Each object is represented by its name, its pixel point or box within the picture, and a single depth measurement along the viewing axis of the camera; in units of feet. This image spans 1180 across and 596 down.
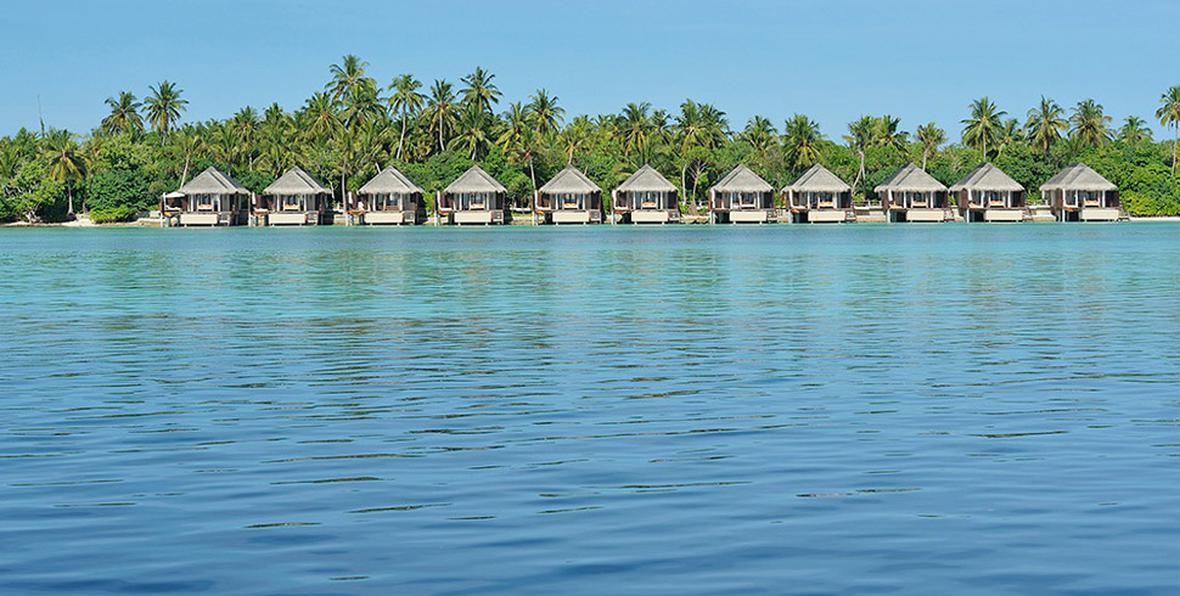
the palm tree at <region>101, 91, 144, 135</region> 526.16
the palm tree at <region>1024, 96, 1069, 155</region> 506.07
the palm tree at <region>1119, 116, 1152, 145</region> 538.06
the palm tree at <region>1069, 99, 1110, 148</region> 511.40
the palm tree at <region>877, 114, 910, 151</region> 504.84
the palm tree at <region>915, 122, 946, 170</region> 529.86
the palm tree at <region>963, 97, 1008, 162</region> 508.53
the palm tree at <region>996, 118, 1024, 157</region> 514.31
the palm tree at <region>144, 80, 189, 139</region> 525.75
